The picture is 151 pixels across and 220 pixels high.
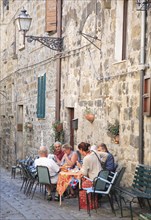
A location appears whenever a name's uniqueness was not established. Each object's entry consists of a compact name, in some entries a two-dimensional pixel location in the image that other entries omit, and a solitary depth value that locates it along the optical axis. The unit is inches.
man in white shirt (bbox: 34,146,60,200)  406.0
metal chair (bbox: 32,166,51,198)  398.6
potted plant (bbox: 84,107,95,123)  466.9
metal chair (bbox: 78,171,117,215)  345.1
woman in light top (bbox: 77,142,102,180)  366.6
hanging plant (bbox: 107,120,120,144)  413.1
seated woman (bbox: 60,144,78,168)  427.0
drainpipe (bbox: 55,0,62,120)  573.6
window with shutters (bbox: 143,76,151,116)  350.5
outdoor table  386.9
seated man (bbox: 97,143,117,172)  395.9
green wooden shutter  629.3
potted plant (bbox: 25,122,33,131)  690.2
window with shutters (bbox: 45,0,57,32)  593.0
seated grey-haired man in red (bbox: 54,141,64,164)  464.7
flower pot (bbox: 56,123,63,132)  560.6
